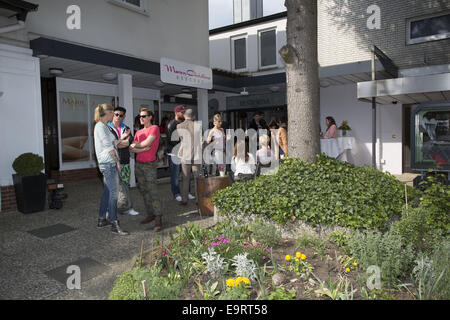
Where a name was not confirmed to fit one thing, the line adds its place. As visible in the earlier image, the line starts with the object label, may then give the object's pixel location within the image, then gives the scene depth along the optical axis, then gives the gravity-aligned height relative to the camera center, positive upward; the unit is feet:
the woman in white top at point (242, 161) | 20.25 -1.23
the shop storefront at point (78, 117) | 33.53 +2.97
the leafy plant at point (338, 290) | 8.71 -4.14
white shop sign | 28.25 +6.42
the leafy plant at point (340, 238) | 12.24 -3.79
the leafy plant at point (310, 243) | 12.14 -3.92
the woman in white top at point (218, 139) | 23.21 +0.19
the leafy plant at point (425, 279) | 8.60 -3.90
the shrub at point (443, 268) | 8.36 -3.57
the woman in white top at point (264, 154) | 21.76 -0.88
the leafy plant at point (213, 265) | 10.17 -3.83
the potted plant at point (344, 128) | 38.34 +1.30
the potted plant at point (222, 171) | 20.20 -1.81
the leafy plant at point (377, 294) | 8.51 -4.14
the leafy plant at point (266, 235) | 12.59 -3.62
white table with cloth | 34.98 -0.83
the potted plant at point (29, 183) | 21.12 -2.44
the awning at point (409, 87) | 26.66 +4.34
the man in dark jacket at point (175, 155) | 22.32 -0.70
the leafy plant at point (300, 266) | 10.26 -4.05
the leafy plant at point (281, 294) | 8.69 -4.13
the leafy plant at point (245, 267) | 9.82 -3.81
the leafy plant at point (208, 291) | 9.02 -4.20
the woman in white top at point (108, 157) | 16.08 -0.64
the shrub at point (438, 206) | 12.50 -2.71
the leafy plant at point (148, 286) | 8.83 -4.03
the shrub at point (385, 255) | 9.26 -3.52
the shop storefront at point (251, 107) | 51.49 +5.53
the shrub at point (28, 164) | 21.38 -1.23
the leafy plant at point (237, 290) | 8.52 -3.99
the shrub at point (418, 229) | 11.47 -3.26
